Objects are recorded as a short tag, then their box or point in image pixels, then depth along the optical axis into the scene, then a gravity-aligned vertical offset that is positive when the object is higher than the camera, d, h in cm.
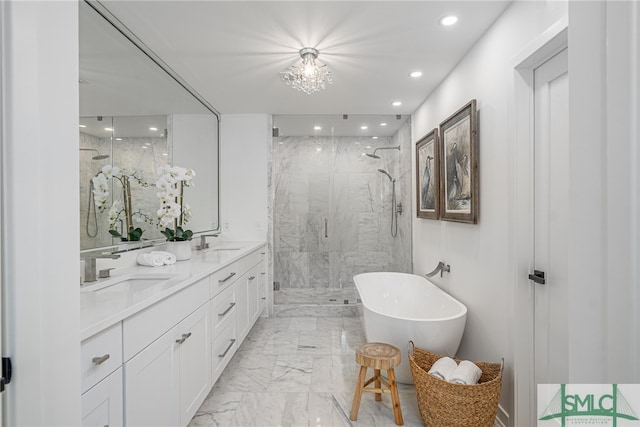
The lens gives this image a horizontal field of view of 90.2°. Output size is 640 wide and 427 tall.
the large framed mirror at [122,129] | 180 +59
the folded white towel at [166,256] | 225 -31
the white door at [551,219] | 155 -4
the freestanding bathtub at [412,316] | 214 -84
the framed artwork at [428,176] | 296 +36
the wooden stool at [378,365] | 194 -94
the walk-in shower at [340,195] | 405 +22
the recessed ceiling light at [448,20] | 194 +118
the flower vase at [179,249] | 247 -28
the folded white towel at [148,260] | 219 -32
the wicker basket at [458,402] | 166 -102
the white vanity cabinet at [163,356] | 110 -65
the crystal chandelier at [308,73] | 237 +111
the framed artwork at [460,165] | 221 +35
